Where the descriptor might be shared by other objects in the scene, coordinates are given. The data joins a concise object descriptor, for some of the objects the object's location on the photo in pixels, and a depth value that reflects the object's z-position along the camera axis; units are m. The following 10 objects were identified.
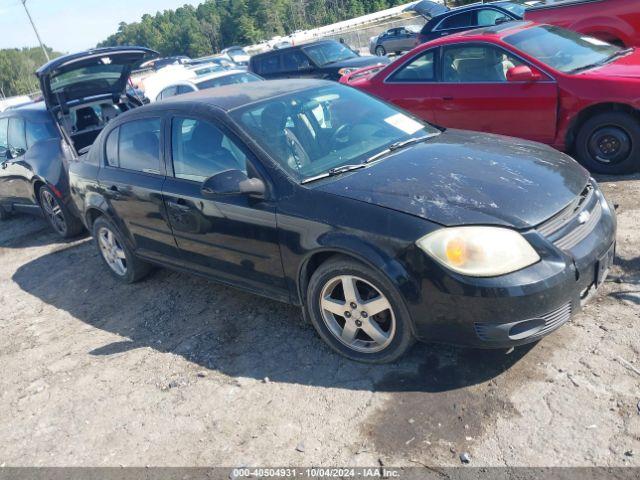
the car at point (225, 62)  21.22
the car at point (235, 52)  38.48
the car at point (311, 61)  12.56
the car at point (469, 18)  12.27
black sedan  2.88
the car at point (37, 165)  6.88
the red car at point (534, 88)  5.52
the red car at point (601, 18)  7.77
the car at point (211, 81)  11.55
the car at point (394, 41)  24.31
